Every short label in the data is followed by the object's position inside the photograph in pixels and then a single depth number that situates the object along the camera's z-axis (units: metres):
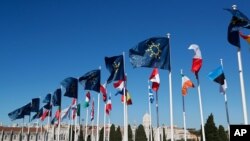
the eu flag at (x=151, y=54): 14.57
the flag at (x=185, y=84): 19.42
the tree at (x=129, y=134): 72.17
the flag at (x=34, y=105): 33.99
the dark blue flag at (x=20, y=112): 33.46
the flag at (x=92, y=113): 30.61
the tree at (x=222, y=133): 50.31
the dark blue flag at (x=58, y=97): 28.61
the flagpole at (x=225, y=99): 17.27
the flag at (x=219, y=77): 17.51
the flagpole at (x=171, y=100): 14.07
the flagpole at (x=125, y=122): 17.46
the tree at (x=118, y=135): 69.29
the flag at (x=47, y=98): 32.35
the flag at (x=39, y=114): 34.60
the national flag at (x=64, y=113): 30.74
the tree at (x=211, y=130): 44.03
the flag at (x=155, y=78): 18.28
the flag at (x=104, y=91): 24.60
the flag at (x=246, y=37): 13.08
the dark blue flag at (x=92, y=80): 21.40
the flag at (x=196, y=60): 16.81
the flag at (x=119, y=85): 20.71
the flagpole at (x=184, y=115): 19.68
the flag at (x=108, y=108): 27.03
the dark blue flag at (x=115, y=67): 18.18
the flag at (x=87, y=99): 27.85
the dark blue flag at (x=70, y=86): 24.87
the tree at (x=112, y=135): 69.03
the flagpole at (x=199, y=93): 17.23
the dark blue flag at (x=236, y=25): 12.75
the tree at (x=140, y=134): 70.20
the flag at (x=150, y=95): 24.43
